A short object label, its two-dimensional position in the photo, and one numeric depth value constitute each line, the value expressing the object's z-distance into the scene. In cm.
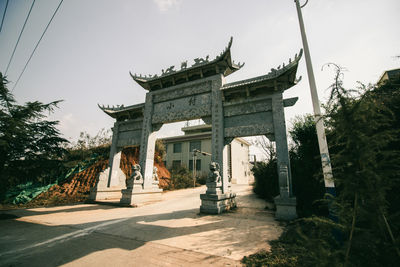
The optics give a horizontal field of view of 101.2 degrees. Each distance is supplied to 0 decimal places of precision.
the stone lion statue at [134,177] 844
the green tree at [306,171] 587
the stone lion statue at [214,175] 681
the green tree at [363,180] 169
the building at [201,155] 2141
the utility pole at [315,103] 365
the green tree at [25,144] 648
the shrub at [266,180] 830
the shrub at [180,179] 1544
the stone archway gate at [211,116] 661
